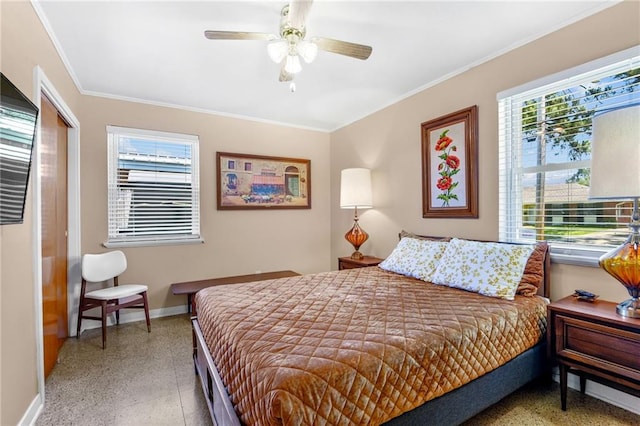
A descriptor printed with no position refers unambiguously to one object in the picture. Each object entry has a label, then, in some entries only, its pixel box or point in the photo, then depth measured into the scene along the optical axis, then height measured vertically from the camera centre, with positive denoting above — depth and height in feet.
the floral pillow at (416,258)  8.71 -1.33
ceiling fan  5.94 +3.46
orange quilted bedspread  3.72 -1.95
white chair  9.57 -2.50
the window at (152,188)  11.35 +1.03
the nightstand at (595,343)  5.30 -2.41
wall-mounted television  4.61 +1.08
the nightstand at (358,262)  11.70 -1.89
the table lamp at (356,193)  12.41 +0.85
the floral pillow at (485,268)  6.95 -1.31
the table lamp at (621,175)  5.23 +0.68
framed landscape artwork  13.30 +1.49
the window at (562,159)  6.67 +1.41
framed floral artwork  9.26 +1.57
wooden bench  11.25 -2.71
